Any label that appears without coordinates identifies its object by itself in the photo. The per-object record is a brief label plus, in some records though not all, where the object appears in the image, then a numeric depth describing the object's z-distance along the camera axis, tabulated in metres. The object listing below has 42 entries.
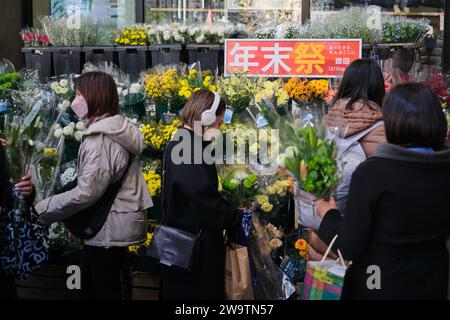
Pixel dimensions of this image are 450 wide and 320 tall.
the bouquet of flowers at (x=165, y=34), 6.89
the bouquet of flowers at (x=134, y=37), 7.12
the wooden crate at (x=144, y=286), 4.84
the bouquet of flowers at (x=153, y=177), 5.01
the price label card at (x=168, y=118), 5.39
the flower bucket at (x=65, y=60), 7.22
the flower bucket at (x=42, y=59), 7.25
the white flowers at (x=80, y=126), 5.11
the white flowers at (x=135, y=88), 5.62
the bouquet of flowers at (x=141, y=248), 4.84
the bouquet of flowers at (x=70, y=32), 7.27
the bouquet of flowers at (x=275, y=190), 4.37
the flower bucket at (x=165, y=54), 6.86
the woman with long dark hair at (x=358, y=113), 3.80
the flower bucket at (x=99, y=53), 7.18
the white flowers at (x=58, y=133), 4.94
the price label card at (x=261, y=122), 4.79
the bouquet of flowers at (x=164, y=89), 5.43
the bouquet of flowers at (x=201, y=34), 6.86
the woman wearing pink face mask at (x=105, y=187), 3.97
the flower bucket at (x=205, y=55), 6.79
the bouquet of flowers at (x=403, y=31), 6.90
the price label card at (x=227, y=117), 5.04
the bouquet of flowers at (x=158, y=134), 5.20
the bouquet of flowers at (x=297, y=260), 4.65
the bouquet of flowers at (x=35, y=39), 7.37
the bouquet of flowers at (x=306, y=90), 5.50
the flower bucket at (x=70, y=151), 5.24
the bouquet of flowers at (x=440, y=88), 5.66
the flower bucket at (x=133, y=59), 7.04
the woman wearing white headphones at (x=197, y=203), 3.65
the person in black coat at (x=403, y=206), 2.91
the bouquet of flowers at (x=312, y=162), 3.27
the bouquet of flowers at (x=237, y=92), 5.25
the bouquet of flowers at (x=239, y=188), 4.15
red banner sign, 6.08
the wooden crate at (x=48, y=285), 4.91
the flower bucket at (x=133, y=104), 5.59
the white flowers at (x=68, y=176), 4.98
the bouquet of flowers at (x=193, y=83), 5.36
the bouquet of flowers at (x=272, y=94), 5.28
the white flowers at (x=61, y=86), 5.56
